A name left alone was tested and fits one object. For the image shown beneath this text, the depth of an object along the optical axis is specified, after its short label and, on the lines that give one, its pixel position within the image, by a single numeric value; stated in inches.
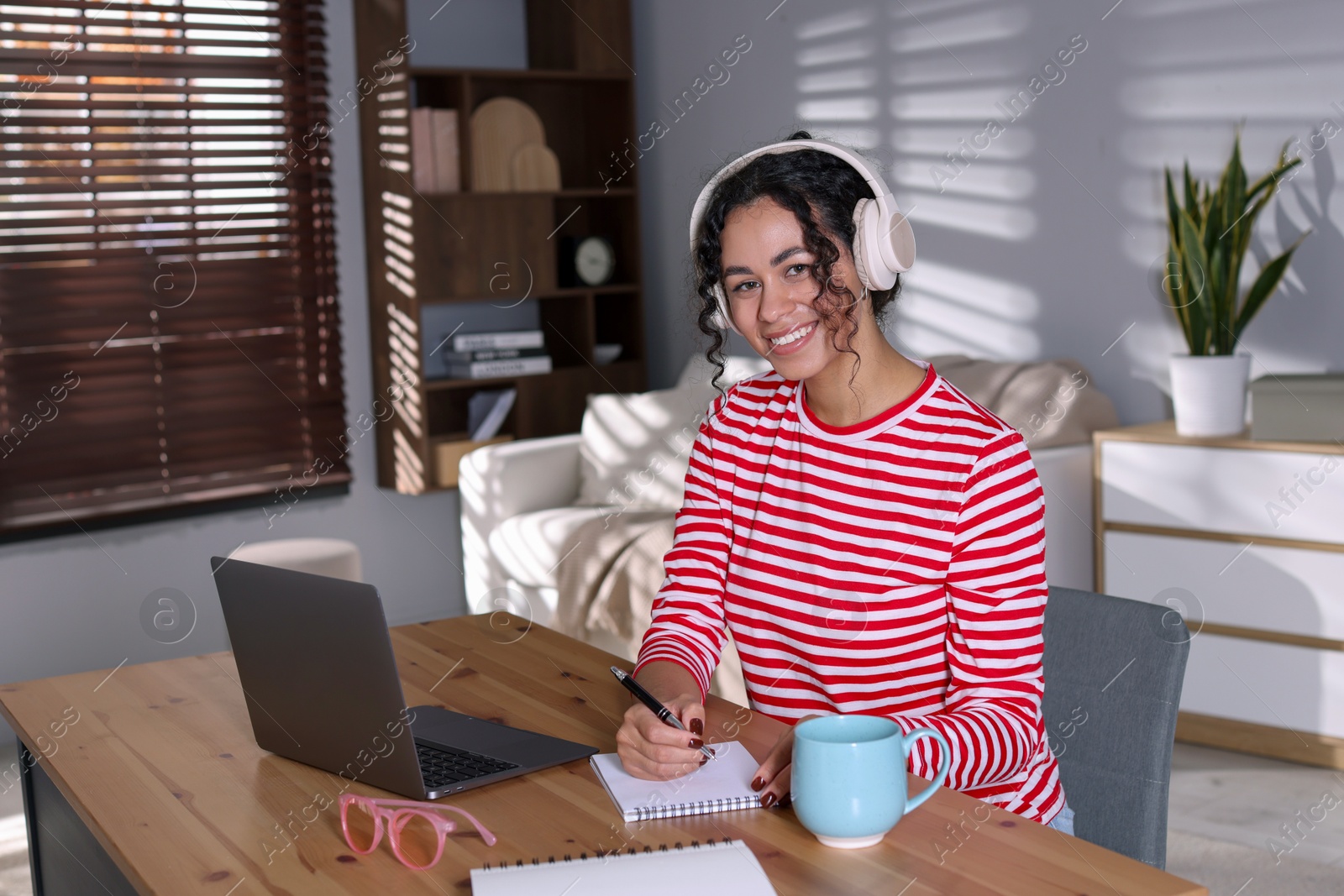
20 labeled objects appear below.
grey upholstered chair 48.3
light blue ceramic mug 37.1
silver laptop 42.7
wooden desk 36.4
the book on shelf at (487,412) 170.9
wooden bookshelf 164.1
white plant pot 116.1
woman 49.4
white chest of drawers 109.0
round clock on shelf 180.1
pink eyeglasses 38.8
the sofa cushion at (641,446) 147.0
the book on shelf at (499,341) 170.4
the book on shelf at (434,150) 165.6
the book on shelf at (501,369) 169.9
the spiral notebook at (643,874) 35.1
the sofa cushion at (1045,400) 126.6
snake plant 115.5
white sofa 144.1
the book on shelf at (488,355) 170.4
